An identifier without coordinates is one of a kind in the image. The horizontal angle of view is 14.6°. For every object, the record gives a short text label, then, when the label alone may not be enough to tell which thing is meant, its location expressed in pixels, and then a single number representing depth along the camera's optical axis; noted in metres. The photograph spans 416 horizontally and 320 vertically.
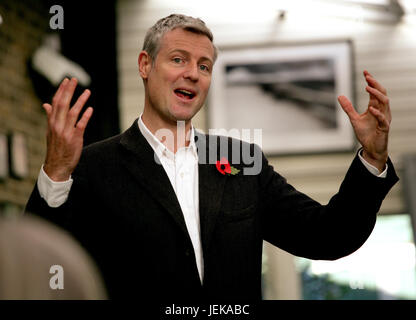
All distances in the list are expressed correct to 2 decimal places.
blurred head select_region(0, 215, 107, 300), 1.79
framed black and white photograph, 6.49
